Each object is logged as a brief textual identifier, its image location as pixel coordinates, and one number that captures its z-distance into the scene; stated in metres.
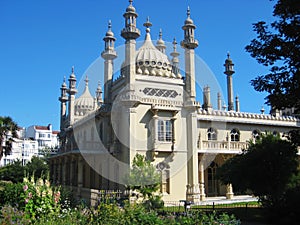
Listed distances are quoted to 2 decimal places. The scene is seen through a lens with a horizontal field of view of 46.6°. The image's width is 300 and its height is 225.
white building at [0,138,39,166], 83.38
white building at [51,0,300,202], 26.22
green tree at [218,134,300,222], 19.03
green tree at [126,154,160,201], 21.98
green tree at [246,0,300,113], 16.55
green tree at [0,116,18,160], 31.34
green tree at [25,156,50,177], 57.08
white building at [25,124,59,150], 91.44
